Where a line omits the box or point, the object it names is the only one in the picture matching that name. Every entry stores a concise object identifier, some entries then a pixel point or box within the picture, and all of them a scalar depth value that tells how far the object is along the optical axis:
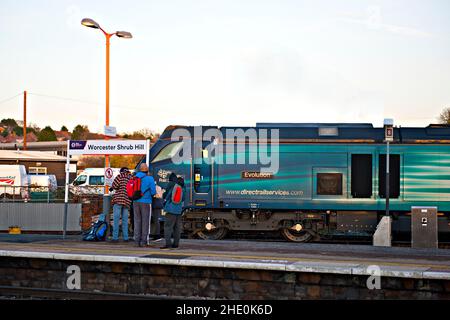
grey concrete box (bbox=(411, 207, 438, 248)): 17.70
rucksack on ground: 16.98
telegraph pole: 59.24
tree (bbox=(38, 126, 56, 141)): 114.56
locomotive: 19.22
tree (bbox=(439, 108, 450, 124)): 65.75
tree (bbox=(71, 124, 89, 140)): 105.12
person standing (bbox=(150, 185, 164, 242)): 19.14
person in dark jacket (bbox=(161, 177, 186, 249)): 14.88
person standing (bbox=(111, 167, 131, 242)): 16.45
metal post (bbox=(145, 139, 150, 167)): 17.56
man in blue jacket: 15.50
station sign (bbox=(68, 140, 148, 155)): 17.67
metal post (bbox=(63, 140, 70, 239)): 17.52
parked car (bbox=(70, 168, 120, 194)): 47.34
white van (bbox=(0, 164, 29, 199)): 43.19
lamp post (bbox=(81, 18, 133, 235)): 17.92
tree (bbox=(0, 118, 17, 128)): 163.81
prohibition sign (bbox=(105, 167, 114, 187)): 19.18
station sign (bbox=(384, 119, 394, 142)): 18.59
